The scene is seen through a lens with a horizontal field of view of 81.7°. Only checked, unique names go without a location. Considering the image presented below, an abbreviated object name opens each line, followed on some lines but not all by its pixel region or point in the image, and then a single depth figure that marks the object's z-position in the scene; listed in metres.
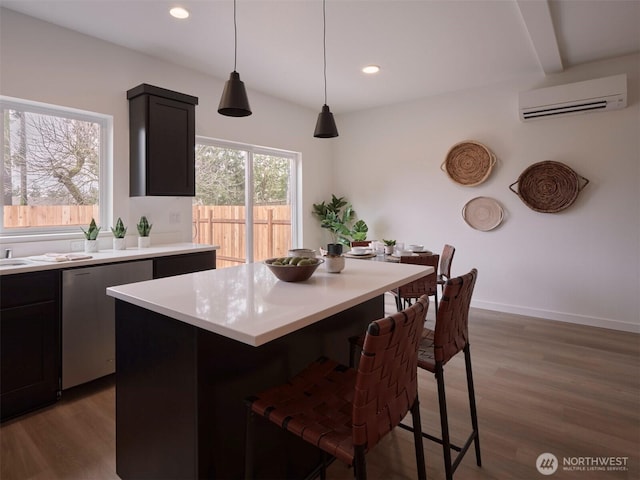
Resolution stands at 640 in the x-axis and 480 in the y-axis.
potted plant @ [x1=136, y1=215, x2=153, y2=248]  3.29
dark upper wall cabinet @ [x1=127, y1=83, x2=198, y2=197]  3.17
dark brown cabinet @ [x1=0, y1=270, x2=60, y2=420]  2.22
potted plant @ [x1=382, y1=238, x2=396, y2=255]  3.55
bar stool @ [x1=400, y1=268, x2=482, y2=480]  1.57
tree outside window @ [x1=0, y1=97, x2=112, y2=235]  2.79
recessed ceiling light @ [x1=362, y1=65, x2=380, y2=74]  3.82
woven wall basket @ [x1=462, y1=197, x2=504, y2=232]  4.45
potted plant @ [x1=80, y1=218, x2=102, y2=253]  2.94
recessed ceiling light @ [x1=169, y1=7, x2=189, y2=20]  2.68
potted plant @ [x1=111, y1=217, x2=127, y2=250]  3.12
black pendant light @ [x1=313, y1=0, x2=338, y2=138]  2.69
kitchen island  1.29
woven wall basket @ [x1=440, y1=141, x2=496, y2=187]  4.45
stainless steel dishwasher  2.49
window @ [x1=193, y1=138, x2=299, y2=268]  4.15
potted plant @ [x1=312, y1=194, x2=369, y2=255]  5.31
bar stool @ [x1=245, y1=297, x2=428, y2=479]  1.07
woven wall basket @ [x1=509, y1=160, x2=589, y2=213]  3.94
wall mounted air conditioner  3.61
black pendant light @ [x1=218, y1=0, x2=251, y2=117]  2.03
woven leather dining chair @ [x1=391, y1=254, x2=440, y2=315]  3.27
